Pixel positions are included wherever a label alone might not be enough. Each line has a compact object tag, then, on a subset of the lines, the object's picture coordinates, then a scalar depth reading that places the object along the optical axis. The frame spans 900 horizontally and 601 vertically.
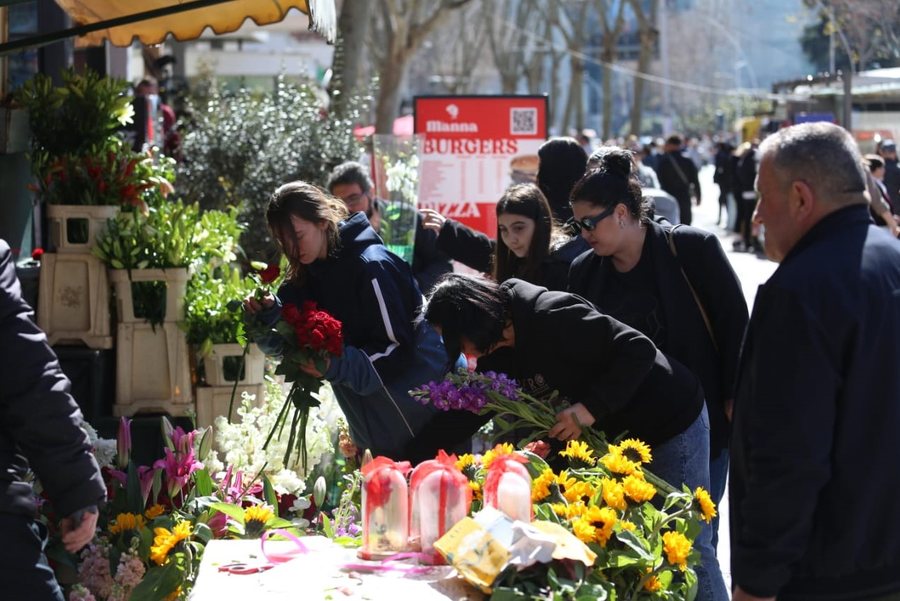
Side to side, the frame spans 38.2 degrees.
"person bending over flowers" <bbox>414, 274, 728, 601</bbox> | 3.91
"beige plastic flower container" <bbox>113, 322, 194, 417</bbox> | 6.46
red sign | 9.89
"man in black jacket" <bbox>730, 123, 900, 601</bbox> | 2.75
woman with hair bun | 4.46
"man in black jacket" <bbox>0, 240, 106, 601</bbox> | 3.17
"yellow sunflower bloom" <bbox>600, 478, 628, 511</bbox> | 3.35
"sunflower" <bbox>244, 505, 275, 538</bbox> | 3.99
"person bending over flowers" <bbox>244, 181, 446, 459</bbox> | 4.70
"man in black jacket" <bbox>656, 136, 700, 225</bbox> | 18.80
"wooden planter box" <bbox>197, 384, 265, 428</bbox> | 6.58
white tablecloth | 3.00
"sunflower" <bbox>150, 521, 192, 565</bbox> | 3.79
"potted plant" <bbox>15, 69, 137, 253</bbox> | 6.45
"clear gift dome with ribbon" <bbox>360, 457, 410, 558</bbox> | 3.28
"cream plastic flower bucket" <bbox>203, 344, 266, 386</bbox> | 6.45
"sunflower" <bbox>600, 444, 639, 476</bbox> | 3.51
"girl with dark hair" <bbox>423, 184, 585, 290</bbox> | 5.43
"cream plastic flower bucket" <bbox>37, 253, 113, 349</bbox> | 6.41
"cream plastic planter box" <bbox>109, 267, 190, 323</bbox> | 6.35
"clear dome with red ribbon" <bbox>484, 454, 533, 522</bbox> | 3.21
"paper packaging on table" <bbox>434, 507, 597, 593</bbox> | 2.96
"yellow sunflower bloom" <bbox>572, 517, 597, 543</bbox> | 3.16
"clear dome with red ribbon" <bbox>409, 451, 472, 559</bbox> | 3.27
